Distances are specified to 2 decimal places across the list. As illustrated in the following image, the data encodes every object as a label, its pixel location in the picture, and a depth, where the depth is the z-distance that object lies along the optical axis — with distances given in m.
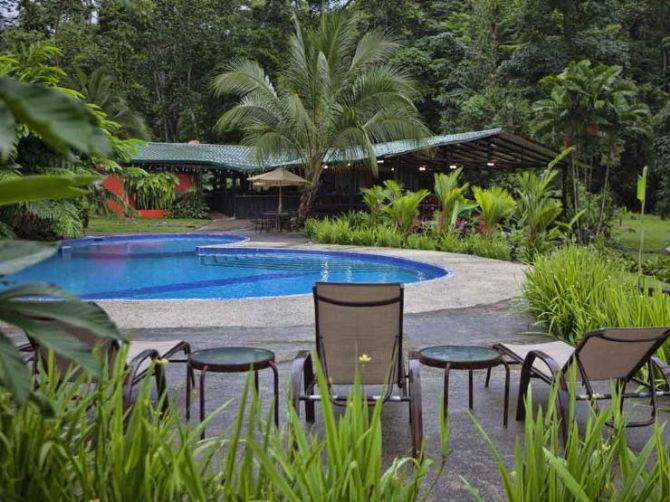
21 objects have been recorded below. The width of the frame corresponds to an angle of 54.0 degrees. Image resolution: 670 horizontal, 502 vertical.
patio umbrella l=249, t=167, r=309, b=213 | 20.39
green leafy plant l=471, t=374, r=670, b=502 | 1.88
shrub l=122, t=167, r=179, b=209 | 24.75
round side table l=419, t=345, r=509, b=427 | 3.60
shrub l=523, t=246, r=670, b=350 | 4.82
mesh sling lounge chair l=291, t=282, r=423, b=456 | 3.56
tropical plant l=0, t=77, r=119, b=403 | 0.85
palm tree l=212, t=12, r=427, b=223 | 17.70
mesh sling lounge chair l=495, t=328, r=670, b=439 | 3.15
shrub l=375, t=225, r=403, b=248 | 15.62
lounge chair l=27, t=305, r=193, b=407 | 3.12
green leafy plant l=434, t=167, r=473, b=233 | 14.78
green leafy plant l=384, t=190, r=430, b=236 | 15.83
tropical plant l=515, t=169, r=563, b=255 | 11.83
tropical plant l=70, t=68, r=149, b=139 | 24.75
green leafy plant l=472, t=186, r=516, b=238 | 13.49
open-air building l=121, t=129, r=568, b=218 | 18.61
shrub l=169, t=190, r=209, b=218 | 25.66
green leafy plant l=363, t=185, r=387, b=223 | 17.12
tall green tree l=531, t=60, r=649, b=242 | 16.08
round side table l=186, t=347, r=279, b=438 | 3.44
